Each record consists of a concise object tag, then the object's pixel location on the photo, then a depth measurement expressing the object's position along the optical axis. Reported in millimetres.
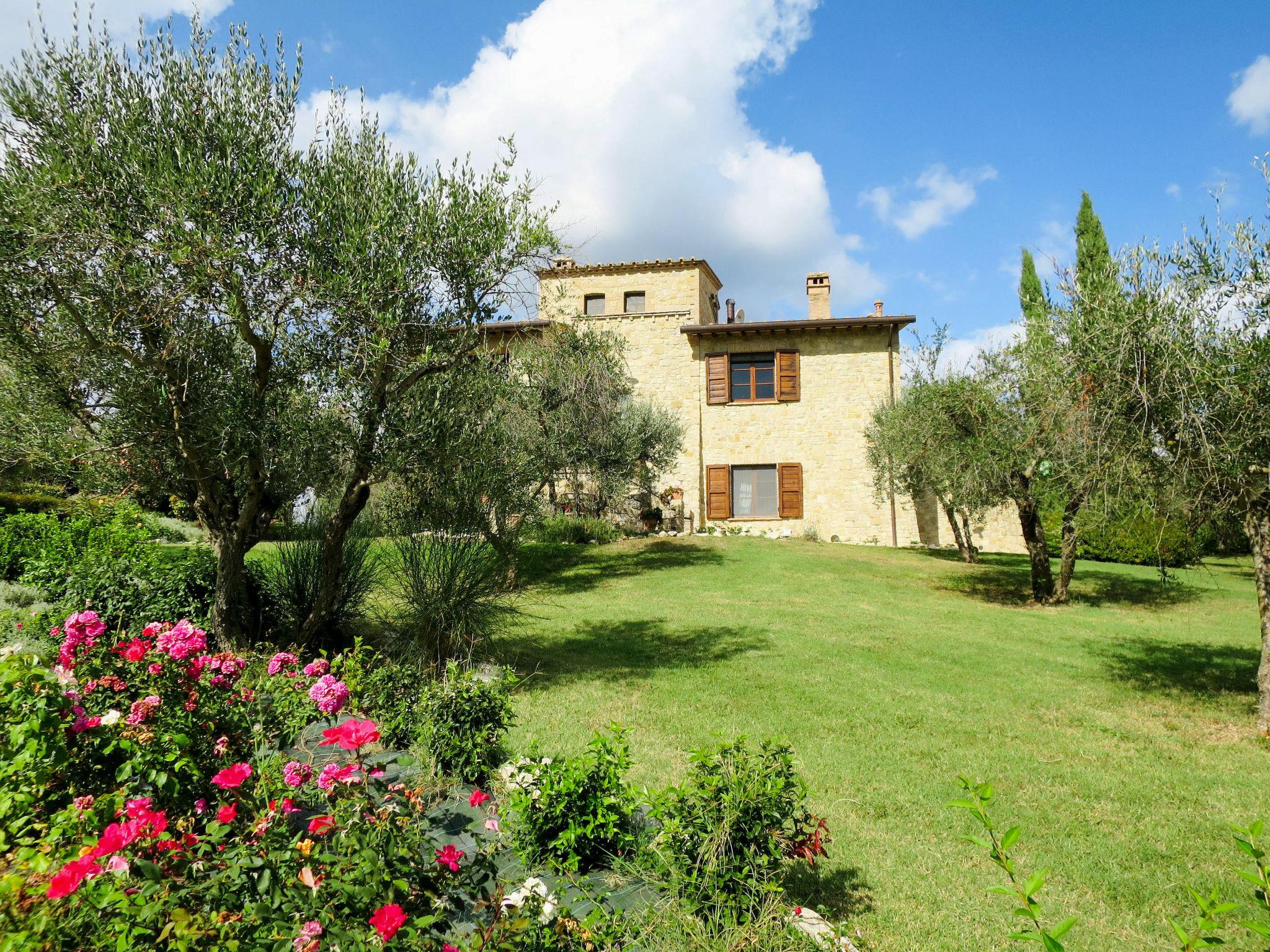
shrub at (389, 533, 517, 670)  7332
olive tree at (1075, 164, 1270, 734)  6406
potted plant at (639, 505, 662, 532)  22109
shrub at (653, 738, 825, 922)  3057
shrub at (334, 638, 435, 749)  4824
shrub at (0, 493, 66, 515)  14188
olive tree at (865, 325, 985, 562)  13836
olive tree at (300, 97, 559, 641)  6539
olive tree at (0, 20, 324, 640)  5871
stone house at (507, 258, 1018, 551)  22453
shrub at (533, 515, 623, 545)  20016
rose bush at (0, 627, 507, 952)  1987
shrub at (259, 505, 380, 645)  8070
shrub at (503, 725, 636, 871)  3527
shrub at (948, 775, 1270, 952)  1256
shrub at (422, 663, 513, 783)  4512
